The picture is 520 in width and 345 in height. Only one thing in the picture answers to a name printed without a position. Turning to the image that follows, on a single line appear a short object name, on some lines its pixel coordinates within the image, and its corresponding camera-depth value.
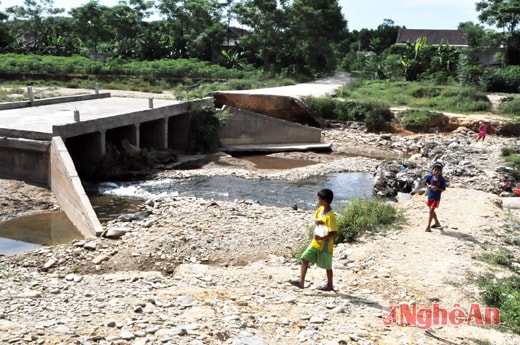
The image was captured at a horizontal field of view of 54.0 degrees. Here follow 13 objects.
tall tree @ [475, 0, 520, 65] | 39.97
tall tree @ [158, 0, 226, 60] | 52.25
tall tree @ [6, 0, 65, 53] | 59.94
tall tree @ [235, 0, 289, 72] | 44.94
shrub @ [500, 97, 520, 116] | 31.62
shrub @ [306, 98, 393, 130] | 31.80
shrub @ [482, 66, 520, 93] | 37.03
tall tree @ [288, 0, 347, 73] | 44.25
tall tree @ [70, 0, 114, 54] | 57.25
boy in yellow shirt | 7.65
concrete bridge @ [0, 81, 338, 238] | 15.76
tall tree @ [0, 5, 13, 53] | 56.41
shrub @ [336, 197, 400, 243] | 11.39
